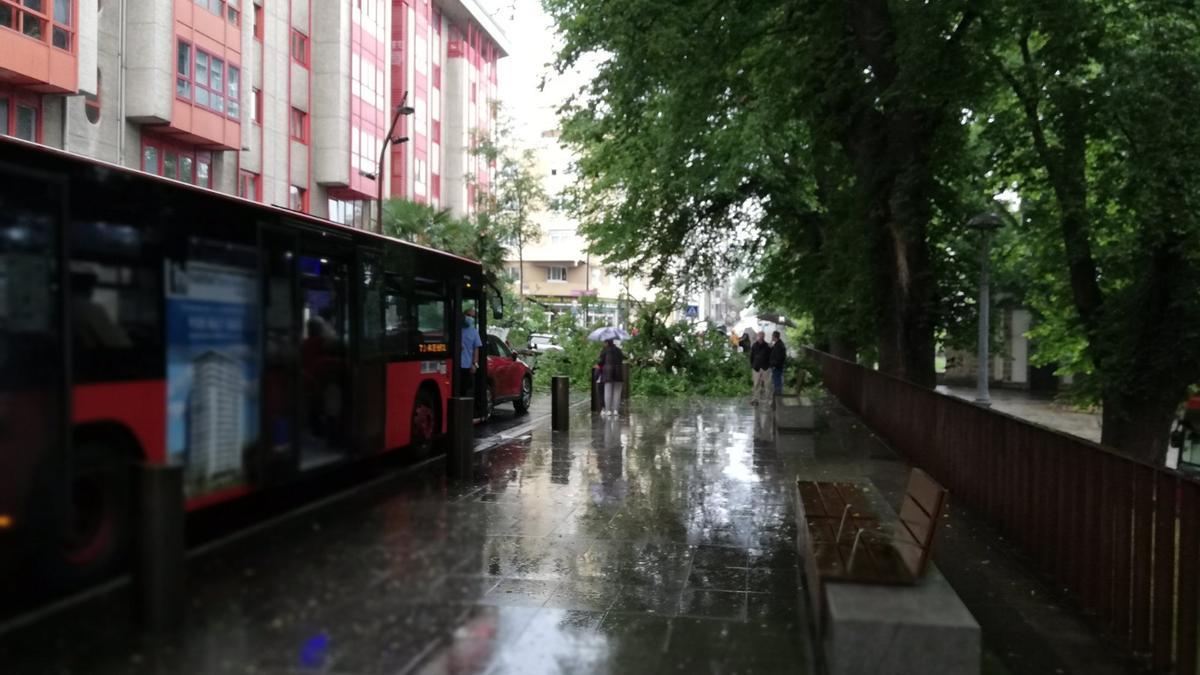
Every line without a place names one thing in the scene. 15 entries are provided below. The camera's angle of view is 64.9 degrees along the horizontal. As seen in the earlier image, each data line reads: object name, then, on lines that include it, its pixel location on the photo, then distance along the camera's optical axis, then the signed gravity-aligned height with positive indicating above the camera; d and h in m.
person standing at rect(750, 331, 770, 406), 21.55 -0.79
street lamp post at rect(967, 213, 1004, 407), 15.49 +0.87
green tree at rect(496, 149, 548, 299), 42.88 +6.05
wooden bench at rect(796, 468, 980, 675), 4.46 -1.35
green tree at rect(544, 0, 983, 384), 13.04 +3.65
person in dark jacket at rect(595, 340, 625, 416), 18.27 -0.92
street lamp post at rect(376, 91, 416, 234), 26.37 +4.18
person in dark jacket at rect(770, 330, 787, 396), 22.59 -0.76
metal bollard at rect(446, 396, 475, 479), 9.84 -1.25
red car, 17.60 -1.03
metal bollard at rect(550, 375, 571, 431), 15.59 -1.28
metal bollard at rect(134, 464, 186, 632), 3.58 -0.90
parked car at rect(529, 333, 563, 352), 30.58 -0.69
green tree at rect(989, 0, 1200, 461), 11.66 +2.20
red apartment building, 23.31 +7.35
